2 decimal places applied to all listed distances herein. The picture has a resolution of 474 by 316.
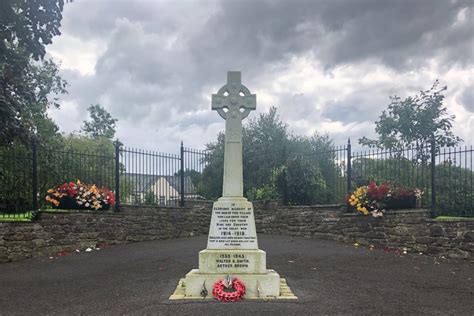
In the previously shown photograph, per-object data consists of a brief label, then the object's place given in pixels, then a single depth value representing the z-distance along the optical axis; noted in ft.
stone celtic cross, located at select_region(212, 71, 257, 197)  19.95
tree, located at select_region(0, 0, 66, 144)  26.73
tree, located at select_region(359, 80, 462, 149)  49.78
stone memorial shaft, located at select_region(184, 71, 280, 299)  18.12
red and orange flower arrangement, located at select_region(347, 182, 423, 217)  31.89
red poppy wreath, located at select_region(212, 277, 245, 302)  17.16
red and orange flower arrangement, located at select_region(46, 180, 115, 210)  33.19
